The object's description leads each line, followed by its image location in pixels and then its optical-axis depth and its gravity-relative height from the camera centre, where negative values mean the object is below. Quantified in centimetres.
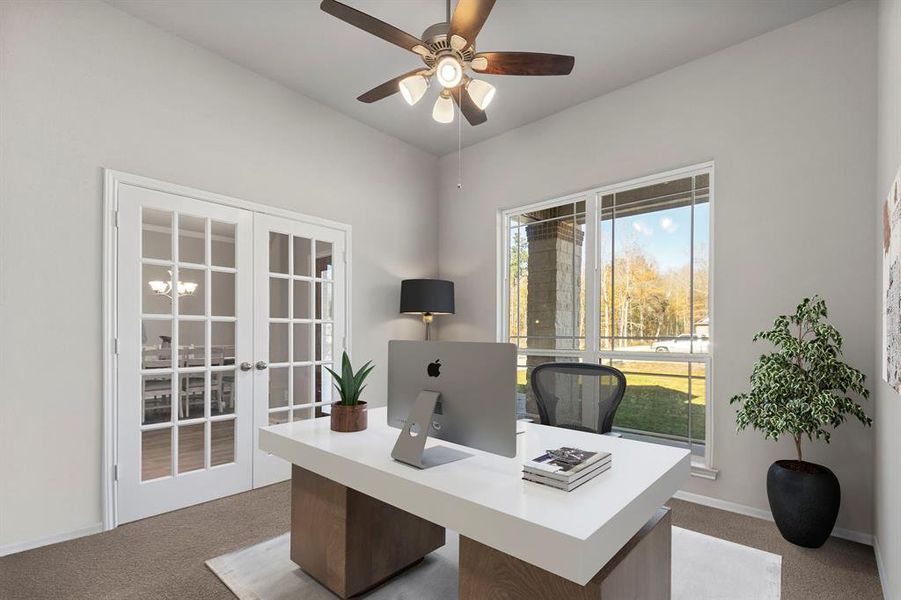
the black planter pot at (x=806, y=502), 244 -108
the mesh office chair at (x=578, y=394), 269 -57
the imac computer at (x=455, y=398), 154 -36
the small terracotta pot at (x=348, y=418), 212 -55
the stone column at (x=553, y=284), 407 +13
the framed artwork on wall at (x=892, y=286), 172 +5
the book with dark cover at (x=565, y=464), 141 -53
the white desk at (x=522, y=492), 114 -59
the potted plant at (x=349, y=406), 212 -50
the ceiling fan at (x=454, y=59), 202 +120
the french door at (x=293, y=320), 353 -18
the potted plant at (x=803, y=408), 243 -58
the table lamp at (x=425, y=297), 435 +1
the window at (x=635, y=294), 339 +4
